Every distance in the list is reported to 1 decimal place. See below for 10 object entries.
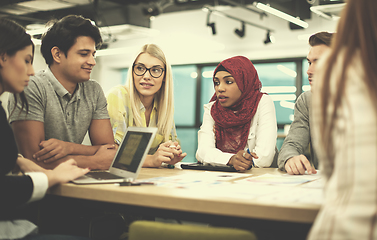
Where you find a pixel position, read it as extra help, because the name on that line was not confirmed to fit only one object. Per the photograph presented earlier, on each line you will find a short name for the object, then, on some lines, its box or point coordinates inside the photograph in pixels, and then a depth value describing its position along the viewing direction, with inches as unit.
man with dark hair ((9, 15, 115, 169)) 66.4
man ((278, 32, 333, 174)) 78.3
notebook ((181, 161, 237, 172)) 71.9
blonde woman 92.4
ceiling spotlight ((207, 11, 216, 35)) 243.0
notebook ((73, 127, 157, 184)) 54.4
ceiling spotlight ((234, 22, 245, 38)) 266.7
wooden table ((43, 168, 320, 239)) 36.7
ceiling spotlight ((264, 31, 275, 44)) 250.5
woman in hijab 88.8
